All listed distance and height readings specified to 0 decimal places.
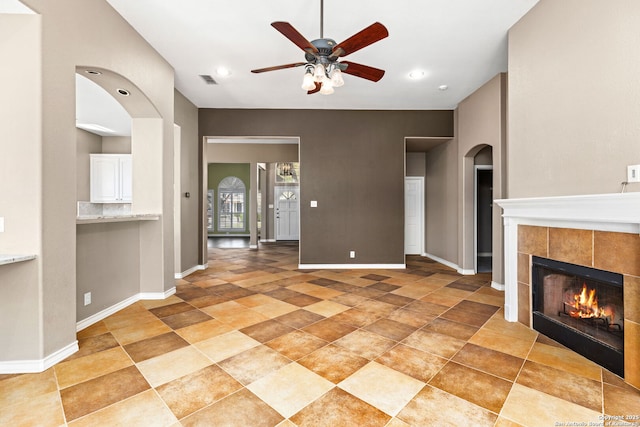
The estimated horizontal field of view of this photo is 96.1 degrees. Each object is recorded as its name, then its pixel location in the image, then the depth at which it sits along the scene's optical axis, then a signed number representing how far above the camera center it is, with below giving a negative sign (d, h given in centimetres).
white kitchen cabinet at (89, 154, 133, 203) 635 +81
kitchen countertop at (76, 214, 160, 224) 263 -4
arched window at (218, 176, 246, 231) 1217 +60
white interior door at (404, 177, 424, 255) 713 -7
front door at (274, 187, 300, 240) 1027 -15
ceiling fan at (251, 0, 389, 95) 215 +135
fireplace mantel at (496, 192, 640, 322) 187 -2
